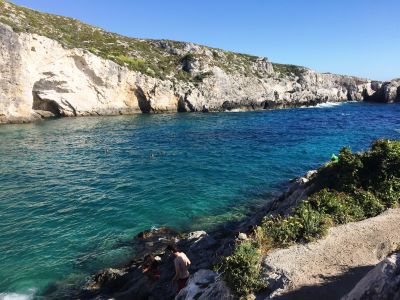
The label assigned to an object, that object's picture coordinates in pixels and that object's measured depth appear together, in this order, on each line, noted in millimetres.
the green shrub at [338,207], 13391
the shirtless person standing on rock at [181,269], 12609
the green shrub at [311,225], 12146
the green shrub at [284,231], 11969
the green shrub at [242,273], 9820
